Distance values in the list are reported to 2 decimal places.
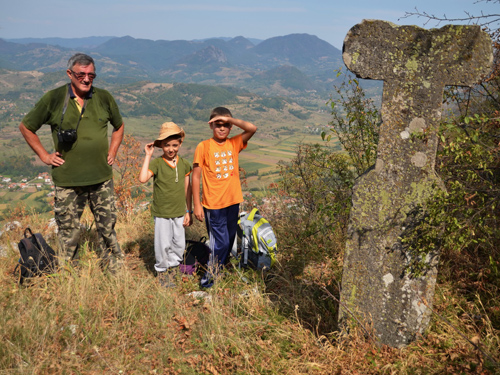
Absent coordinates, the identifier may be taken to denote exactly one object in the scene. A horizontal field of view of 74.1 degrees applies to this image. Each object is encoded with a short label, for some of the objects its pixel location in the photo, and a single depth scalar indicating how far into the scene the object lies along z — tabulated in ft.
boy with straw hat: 12.17
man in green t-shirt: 10.96
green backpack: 13.14
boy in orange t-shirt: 11.78
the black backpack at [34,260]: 11.47
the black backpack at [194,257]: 13.38
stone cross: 7.39
